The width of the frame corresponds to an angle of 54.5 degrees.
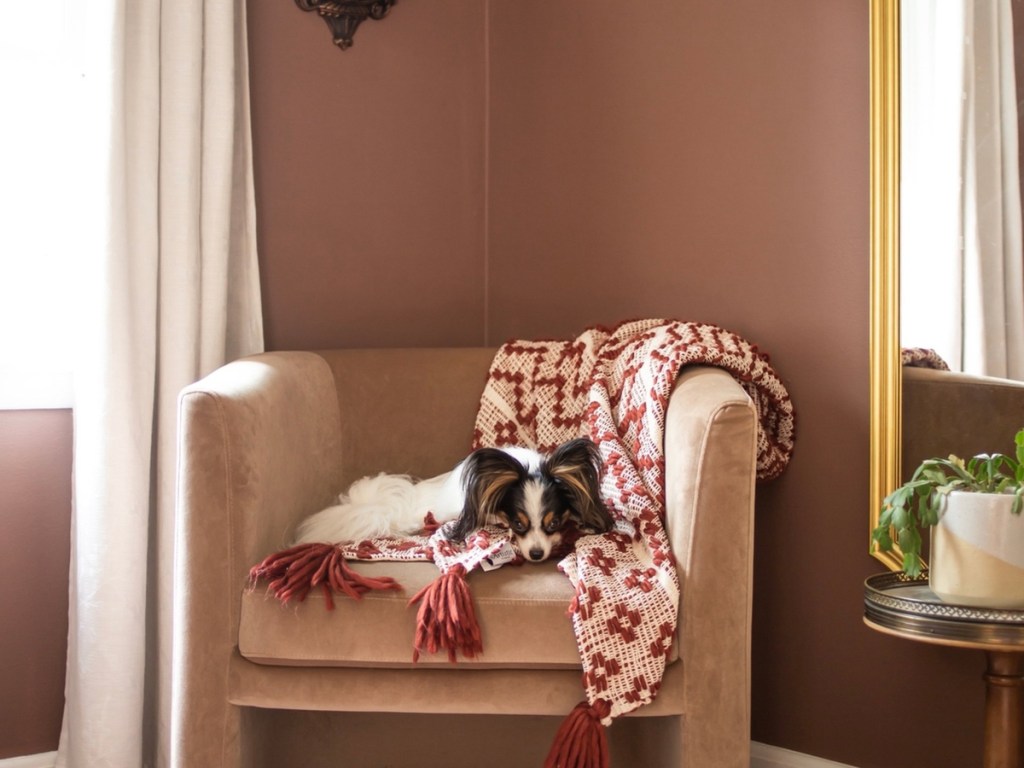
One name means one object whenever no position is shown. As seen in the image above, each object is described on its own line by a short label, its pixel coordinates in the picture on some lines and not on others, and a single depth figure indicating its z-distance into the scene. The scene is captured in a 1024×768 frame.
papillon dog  2.16
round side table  1.63
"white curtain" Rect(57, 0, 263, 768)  2.44
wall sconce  2.90
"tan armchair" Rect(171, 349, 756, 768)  1.82
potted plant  1.66
